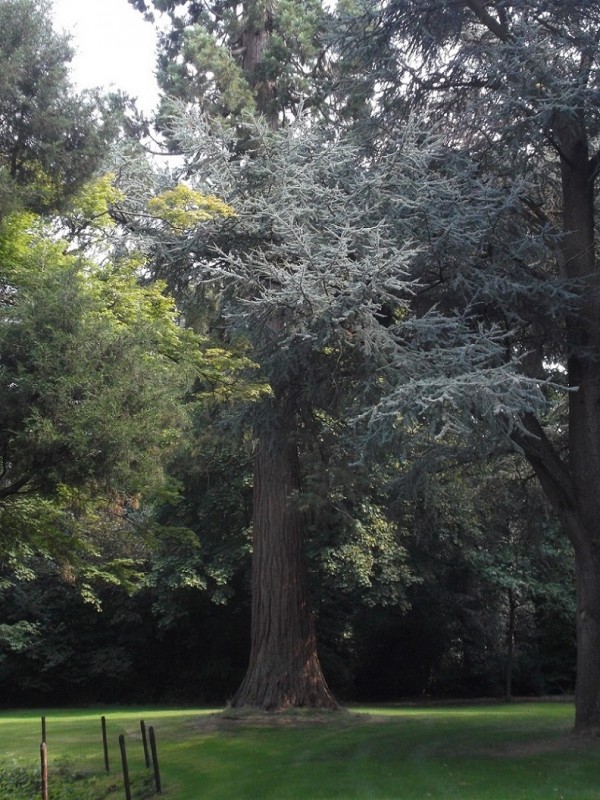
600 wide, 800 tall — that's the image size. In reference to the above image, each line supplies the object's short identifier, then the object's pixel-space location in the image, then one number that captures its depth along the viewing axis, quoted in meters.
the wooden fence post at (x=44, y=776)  10.02
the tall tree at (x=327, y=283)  12.14
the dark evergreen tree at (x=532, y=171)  13.51
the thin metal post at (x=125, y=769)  10.75
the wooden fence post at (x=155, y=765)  11.75
